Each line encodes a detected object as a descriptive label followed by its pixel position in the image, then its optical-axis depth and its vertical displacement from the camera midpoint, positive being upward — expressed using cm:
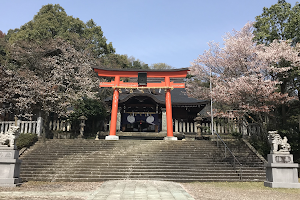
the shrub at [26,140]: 1329 -106
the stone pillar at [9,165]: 844 -163
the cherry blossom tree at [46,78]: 1673 +346
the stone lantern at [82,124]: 1716 -8
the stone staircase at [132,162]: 1023 -190
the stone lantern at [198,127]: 1670 -15
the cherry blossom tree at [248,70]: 1248 +335
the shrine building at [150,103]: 1719 +197
